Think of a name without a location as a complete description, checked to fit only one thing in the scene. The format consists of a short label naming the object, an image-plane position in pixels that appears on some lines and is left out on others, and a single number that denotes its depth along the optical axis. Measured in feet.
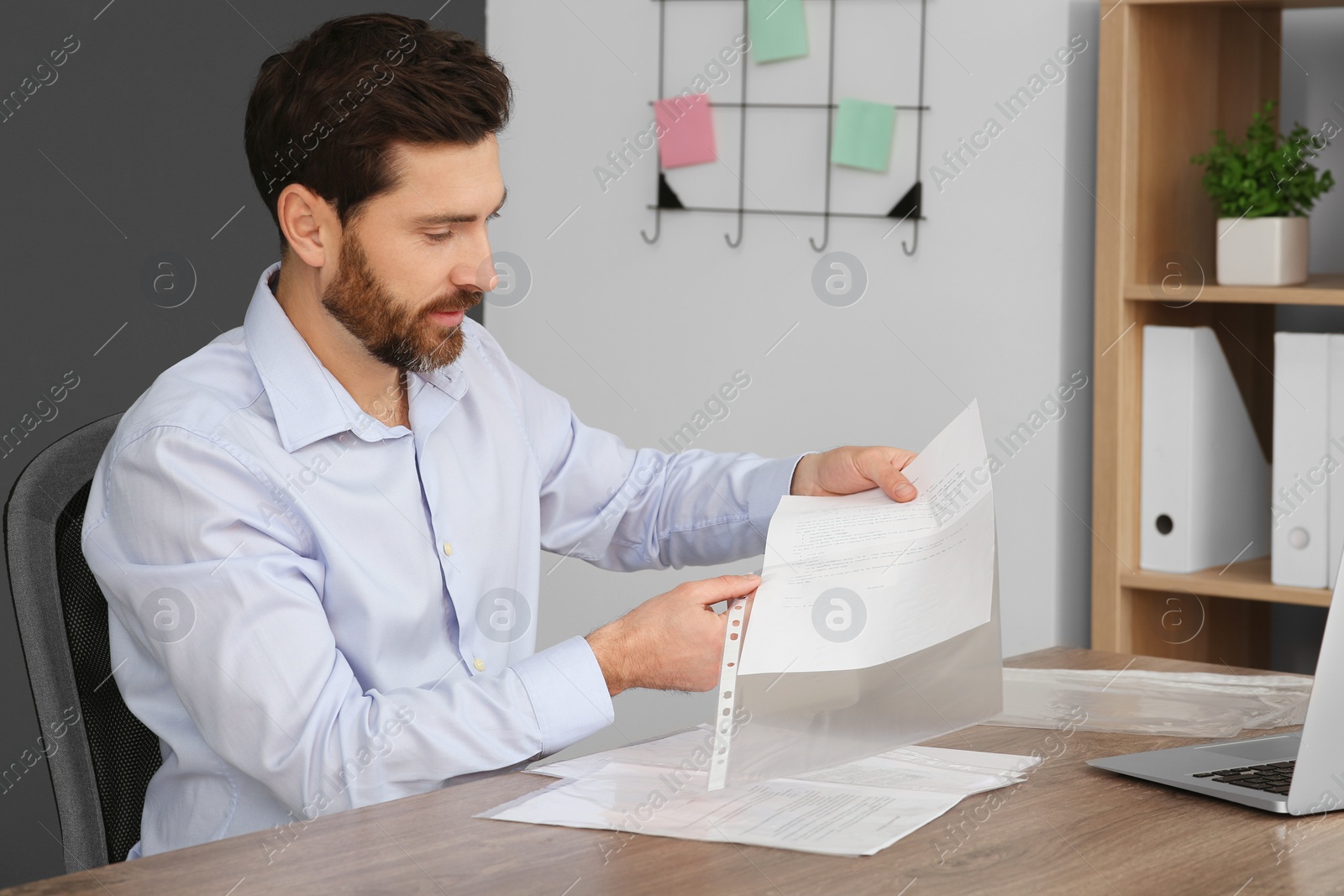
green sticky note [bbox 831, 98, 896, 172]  15.69
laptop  11.65
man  12.29
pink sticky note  16.17
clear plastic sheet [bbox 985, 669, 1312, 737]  12.70
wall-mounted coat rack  15.64
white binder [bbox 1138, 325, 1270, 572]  14.73
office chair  12.36
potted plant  14.53
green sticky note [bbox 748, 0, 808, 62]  15.88
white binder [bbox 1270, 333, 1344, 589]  14.45
